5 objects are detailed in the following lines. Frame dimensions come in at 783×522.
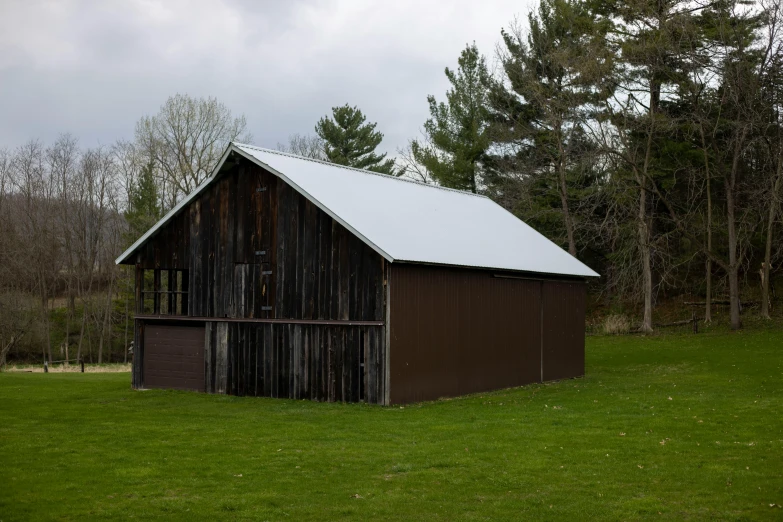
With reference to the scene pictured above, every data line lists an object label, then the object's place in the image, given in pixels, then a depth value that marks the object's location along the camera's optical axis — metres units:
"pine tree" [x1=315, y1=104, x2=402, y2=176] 56.19
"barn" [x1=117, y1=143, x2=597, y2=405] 20.45
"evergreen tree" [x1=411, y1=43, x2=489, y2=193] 47.91
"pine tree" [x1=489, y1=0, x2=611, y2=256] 42.03
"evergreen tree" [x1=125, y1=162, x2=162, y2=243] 51.62
